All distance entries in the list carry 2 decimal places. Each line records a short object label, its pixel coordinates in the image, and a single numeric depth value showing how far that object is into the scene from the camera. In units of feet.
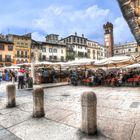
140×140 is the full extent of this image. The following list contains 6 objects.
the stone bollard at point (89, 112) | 10.52
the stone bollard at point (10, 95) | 17.78
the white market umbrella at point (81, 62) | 35.61
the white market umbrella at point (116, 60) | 30.36
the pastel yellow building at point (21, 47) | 120.22
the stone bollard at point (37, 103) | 14.10
